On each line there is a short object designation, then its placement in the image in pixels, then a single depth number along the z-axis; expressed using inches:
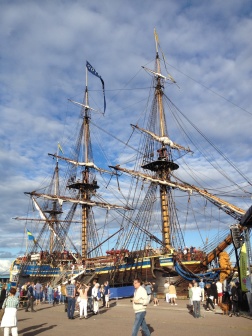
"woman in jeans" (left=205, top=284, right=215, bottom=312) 585.0
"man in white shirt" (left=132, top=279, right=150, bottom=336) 309.7
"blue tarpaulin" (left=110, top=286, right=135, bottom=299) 952.3
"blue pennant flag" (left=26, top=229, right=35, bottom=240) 1851.7
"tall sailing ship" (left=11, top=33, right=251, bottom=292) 1016.2
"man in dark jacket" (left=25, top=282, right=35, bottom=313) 685.3
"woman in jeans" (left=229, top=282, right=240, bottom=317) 494.9
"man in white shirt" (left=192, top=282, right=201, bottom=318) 499.5
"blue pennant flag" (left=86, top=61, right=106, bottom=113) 1825.8
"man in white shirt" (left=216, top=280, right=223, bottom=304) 695.7
